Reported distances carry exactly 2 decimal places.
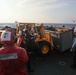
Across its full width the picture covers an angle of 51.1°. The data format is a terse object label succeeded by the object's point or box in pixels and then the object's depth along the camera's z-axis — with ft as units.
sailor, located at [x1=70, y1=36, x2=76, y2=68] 11.59
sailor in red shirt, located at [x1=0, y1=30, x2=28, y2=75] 4.23
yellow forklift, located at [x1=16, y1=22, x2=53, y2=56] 14.84
